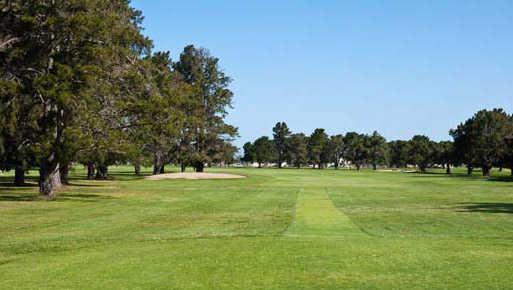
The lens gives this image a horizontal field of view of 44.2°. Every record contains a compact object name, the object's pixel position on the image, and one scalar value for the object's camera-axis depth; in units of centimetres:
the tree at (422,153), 16088
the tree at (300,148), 19875
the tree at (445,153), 13150
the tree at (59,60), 3194
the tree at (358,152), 18638
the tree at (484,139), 10894
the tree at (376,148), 18512
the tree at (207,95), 8988
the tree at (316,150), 19912
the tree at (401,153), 18600
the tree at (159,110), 3641
